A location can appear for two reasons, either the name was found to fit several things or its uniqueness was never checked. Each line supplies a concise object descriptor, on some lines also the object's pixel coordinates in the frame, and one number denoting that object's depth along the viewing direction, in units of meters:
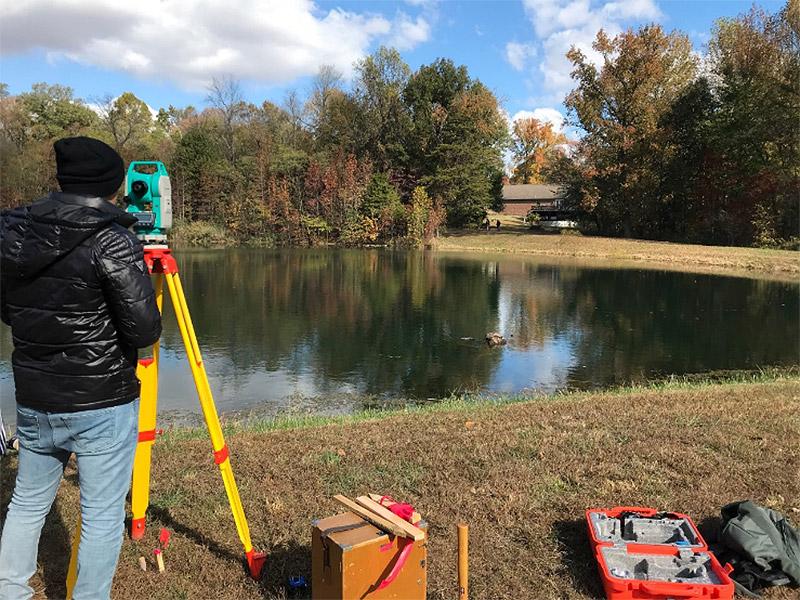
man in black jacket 2.17
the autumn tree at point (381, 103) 48.19
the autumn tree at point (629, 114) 39.72
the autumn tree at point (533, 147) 79.69
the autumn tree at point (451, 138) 46.09
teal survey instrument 2.94
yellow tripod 2.94
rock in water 13.90
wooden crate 2.45
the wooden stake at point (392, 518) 2.51
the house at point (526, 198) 66.44
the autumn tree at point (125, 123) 48.38
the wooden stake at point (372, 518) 2.52
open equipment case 2.83
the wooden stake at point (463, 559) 2.46
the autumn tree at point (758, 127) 32.56
